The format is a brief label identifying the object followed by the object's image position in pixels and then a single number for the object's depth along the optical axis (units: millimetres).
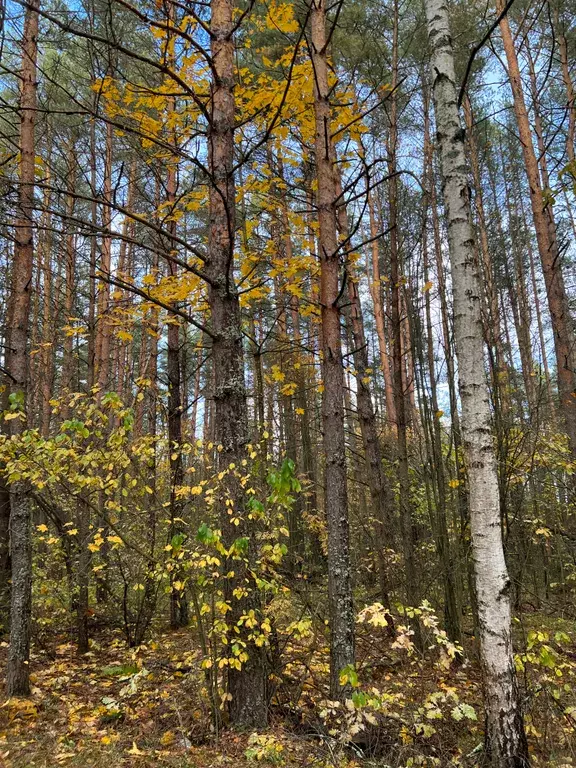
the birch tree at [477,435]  2418
